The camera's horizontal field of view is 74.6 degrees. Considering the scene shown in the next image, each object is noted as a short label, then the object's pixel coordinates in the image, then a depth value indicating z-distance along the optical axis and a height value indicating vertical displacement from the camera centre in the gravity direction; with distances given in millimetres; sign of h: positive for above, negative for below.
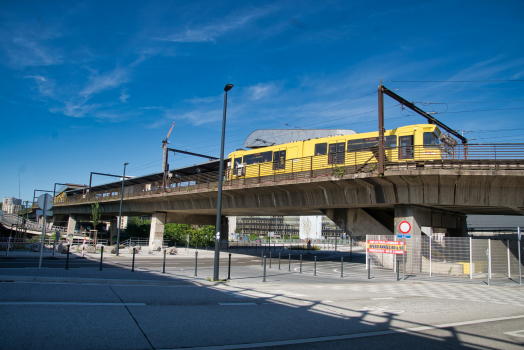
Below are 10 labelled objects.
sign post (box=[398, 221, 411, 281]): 16359 -255
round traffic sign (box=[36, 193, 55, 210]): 14141 +286
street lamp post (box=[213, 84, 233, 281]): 13469 +835
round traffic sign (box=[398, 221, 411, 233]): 16359 -242
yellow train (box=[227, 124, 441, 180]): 19609 +4423
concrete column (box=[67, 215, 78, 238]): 67400 -2903
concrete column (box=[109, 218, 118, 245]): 65375 -3421
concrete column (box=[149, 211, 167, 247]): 41812 -1867
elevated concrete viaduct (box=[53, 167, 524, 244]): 18250 +1553
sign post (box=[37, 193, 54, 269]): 14133 +203
